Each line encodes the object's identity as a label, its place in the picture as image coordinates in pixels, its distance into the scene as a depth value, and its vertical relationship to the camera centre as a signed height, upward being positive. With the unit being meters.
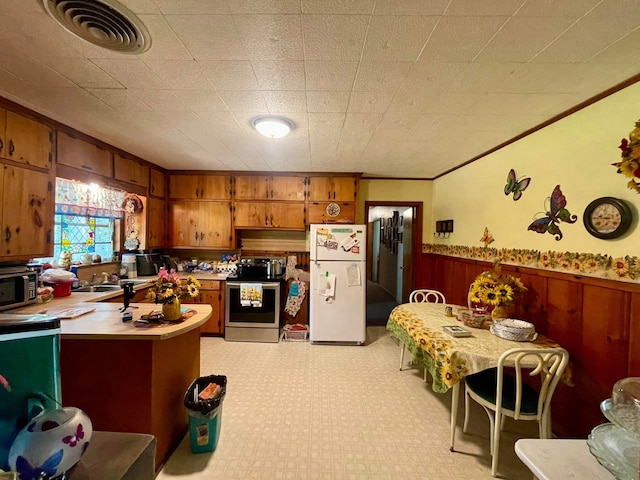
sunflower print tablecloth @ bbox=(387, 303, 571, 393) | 1.76 -0.77
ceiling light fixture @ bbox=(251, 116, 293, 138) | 2.24 +0.92
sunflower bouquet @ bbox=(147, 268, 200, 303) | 1.82 -0.39
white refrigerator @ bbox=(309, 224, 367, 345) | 3.62 -0.65
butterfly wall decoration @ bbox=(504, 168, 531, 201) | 2.42 +0.48
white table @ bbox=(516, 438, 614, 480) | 0.85 -0.74
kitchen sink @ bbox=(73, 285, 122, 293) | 2.84 -0.61
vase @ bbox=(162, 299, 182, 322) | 1.85 -0.54
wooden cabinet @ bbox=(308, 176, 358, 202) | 4.12 +0.71
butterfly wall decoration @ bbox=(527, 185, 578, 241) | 2.02 +0.17
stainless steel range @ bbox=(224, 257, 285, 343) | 3.65 -1.04
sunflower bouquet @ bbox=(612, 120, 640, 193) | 0.97 +0.29
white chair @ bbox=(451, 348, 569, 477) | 1.64 -1.00
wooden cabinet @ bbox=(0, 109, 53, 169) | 1.98 +0.71
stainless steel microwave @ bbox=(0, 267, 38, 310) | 1.99 -0.44
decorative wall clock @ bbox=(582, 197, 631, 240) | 1.61 +0.13
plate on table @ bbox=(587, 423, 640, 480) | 0.77 -0.65
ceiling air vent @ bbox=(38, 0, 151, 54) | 1.15 +0.96
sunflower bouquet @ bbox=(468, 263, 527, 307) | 2.20 -0.43
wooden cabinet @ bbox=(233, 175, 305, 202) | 4.13 +0.70
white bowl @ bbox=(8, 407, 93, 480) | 0.66 -0.54
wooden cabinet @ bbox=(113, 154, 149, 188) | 3.13 +0.76
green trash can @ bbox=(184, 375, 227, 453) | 1.78 -1.25
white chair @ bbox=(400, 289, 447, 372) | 2.98 -0.96
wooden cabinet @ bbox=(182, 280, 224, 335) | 3.79 -0.96
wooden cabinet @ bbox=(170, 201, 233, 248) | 4.16 +0.17
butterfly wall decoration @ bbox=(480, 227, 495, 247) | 2.66 -0.01
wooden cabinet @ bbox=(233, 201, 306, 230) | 4.15 +0.29
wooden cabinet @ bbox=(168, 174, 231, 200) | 4.14 +0.67
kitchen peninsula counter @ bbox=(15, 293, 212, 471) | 1.65 -0.89
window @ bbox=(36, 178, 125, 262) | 2.86 +0.15
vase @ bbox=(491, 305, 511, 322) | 2.27 -0.63
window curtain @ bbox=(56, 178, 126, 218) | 2.84 +0.36
